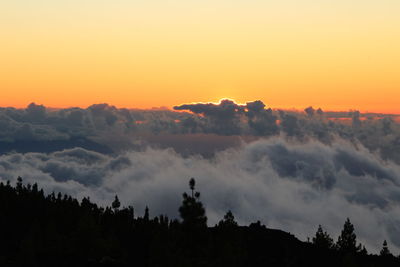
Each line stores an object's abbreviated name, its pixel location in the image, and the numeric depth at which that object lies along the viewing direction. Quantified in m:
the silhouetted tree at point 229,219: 152.35
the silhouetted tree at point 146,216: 181.88
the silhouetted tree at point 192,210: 105.69
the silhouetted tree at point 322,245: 189.91
